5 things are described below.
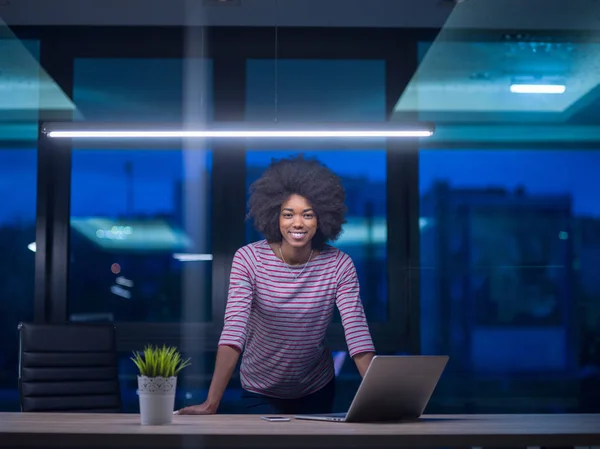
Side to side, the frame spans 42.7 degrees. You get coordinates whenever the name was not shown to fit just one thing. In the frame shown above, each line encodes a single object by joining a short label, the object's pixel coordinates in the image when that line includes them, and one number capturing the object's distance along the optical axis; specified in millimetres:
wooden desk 1902
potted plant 2129
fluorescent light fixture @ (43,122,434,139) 3744
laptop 2102
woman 2926
